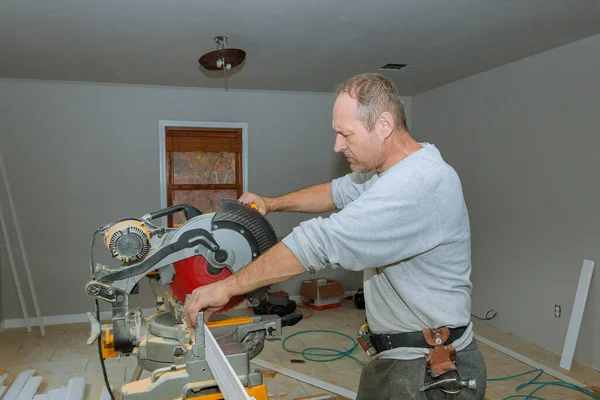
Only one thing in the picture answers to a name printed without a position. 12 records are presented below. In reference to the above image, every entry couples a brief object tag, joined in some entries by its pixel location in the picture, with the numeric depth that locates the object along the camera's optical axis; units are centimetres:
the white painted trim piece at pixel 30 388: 293
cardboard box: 522
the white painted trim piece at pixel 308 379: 309
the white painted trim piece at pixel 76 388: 293
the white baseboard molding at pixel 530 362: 329
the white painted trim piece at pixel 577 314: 353
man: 116
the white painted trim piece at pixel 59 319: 471
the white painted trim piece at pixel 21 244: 450
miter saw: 148
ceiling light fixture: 336
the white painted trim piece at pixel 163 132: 504
